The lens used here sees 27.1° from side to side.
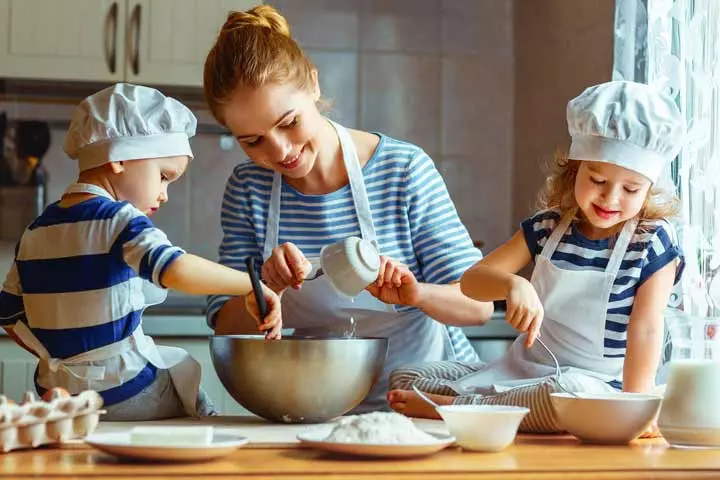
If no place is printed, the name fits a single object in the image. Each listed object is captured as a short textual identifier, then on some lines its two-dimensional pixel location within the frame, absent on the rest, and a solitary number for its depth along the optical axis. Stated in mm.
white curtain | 3061
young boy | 2323
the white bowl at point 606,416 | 2161
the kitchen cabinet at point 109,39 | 4308
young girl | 2524
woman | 2961
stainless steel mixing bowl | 2289
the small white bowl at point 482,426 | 2039
